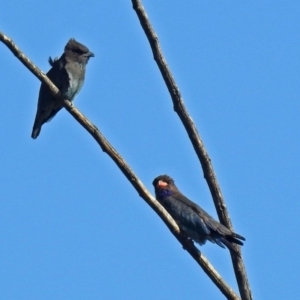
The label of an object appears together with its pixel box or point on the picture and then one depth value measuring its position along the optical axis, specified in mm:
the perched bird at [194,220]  13739
